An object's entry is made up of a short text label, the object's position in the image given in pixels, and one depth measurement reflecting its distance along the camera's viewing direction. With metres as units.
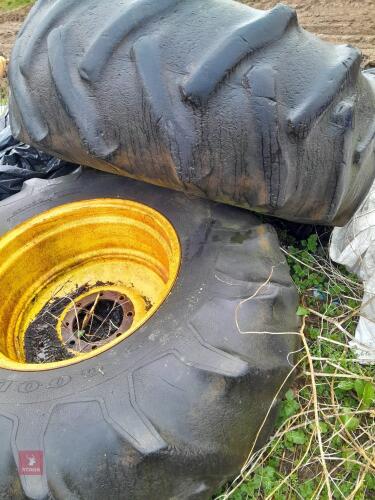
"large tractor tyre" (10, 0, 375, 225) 1.21
